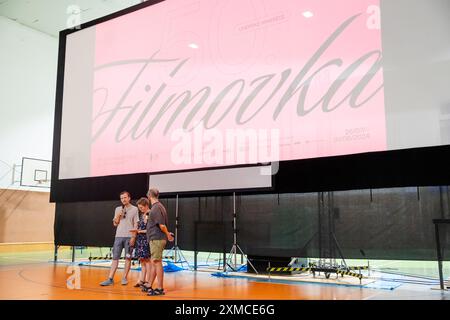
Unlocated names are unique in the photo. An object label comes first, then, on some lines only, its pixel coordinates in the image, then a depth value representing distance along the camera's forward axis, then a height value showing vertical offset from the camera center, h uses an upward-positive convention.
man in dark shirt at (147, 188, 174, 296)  4.53 -0.20
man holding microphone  5.57 -0.25
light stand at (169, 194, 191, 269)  7.41 -0.67
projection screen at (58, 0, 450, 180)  5.39 +1.98
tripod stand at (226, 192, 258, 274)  6.59 -0.60
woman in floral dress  5.00 -0.31
